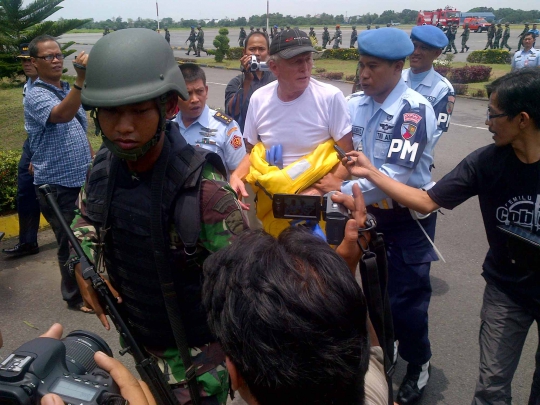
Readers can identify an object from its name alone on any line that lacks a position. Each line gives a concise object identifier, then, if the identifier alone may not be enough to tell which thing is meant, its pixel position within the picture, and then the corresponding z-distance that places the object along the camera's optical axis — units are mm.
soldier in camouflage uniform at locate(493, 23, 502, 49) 29384
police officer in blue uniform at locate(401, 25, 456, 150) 4486
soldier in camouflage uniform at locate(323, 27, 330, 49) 35469
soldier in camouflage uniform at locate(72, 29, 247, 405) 1659
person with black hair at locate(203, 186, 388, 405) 994
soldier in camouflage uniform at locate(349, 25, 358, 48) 33844
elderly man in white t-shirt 2834
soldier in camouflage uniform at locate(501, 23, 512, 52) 29084
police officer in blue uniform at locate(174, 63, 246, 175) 3355
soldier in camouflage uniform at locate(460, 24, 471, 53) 29917
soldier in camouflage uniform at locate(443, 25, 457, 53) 28791
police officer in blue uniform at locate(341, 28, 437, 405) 2731
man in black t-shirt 2137
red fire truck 44062
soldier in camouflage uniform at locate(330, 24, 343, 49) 33969
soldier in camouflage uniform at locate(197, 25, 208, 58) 29884
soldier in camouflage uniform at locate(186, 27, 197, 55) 29531
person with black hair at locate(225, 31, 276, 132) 4168
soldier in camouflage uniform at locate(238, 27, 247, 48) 34444
